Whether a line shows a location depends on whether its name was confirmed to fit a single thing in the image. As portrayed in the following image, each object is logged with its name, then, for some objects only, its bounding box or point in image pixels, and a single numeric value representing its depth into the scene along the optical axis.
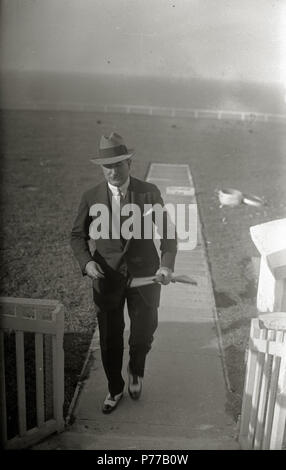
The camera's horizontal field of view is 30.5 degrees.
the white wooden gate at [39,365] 2.93
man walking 3.21
